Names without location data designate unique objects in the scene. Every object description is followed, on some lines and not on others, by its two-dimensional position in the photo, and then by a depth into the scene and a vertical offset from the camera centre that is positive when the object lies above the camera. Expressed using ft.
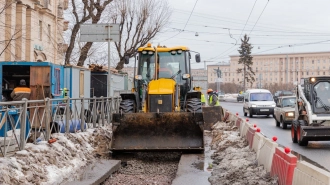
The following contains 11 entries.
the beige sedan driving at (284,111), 74.43 -2.74
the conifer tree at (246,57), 302.45 +22.41
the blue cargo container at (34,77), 55.26 +1.76
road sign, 56.59 +6.89
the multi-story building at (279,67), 328.90 +19.85
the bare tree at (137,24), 122.01 +17.58
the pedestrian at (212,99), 80.38 -1.03
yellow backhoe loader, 43.39 -1.45
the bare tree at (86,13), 86.97 +14.26
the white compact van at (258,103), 105.19 -2.17
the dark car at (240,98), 245.24 -2.56
